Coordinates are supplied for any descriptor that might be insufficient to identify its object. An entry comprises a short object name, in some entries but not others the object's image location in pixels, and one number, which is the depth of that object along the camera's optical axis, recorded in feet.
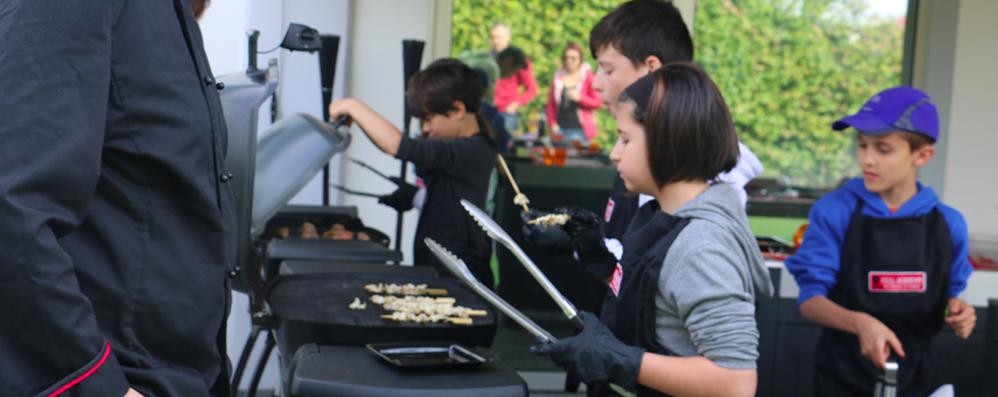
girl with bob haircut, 6.27
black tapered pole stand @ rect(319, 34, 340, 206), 16.08
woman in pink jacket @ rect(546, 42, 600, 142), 20.76
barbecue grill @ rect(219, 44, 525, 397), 8.15
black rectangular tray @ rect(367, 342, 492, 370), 7.65
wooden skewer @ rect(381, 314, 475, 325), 8.77
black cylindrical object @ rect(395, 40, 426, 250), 16.66
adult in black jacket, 4.00
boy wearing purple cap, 10.14
